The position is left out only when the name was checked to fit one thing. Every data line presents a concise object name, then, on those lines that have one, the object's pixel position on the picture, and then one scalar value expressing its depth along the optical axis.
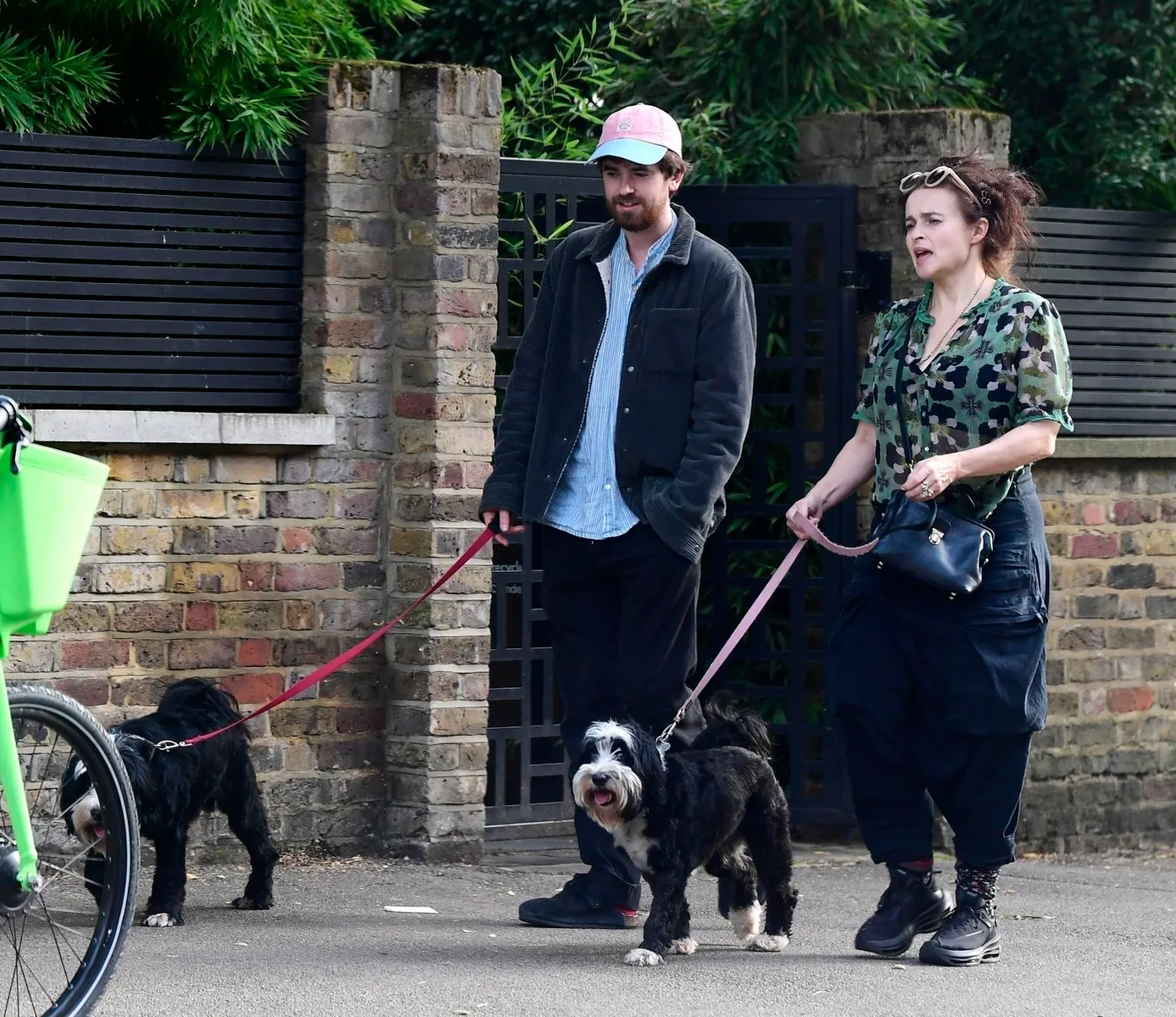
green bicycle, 8.79
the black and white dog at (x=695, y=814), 11.07
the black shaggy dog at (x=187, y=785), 12.17
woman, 11.44
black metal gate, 15.80
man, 11.96
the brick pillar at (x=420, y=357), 14.77
